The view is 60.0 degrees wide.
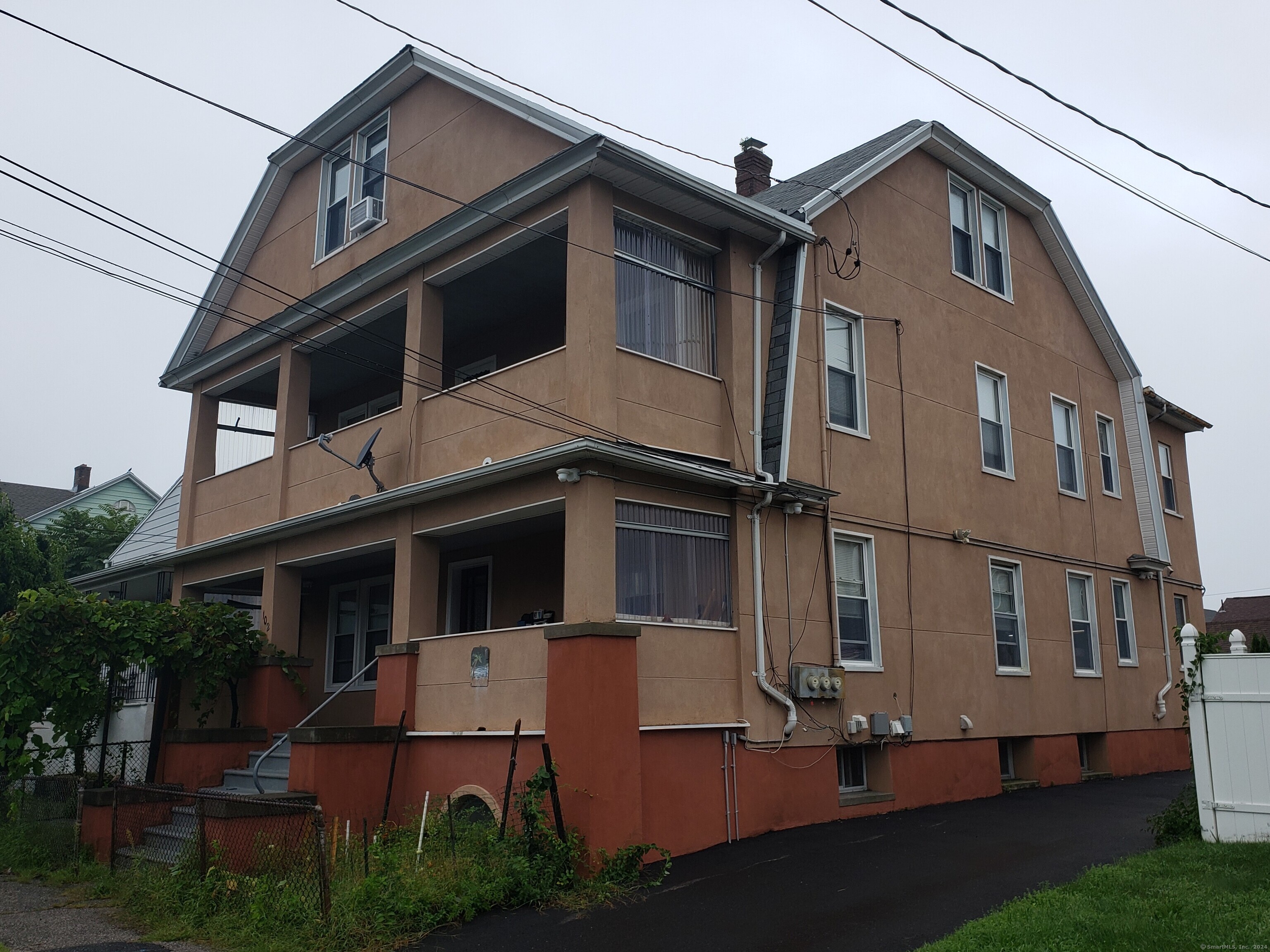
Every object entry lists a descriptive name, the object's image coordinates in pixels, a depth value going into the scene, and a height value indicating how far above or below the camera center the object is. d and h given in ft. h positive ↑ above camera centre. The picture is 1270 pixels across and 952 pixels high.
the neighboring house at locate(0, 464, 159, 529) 148.25 +30.63
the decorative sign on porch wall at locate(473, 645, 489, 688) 39.22 +1.72
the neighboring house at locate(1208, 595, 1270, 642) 155.33 +14.12
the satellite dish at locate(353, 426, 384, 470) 44.60 +10.41
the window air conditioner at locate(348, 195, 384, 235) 50.52 +22.71
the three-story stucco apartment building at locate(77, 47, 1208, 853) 38.50 +10.08
